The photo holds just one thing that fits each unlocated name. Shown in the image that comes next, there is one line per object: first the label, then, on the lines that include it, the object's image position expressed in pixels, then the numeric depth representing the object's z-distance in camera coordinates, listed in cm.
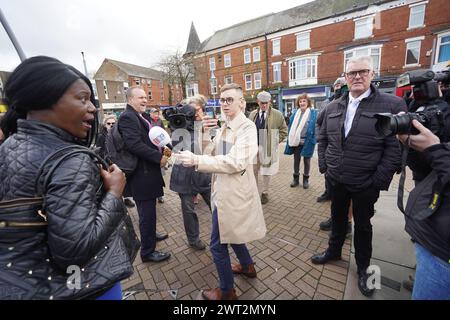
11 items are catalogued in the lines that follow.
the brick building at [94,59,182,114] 3662
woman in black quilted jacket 93
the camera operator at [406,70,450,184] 146
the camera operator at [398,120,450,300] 121
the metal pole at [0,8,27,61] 393
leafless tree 2692
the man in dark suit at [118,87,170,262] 256
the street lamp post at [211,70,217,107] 2924
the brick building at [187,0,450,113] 1647
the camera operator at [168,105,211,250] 264
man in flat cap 459
